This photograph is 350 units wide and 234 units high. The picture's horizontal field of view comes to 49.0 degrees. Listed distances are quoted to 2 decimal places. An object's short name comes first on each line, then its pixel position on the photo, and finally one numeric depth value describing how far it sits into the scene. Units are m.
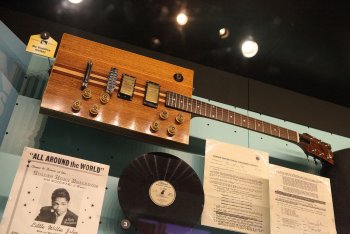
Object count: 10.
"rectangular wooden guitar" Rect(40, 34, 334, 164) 1.22
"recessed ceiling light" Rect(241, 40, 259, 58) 1.57
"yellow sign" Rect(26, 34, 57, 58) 1.27
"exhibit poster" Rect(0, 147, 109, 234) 1.01
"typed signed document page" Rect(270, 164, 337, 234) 1.29
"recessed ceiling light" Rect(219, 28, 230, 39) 1.52
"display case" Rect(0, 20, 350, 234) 1.22
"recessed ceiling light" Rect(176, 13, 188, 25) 1.49
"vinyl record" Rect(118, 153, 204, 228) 1.10
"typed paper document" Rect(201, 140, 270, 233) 1.26
